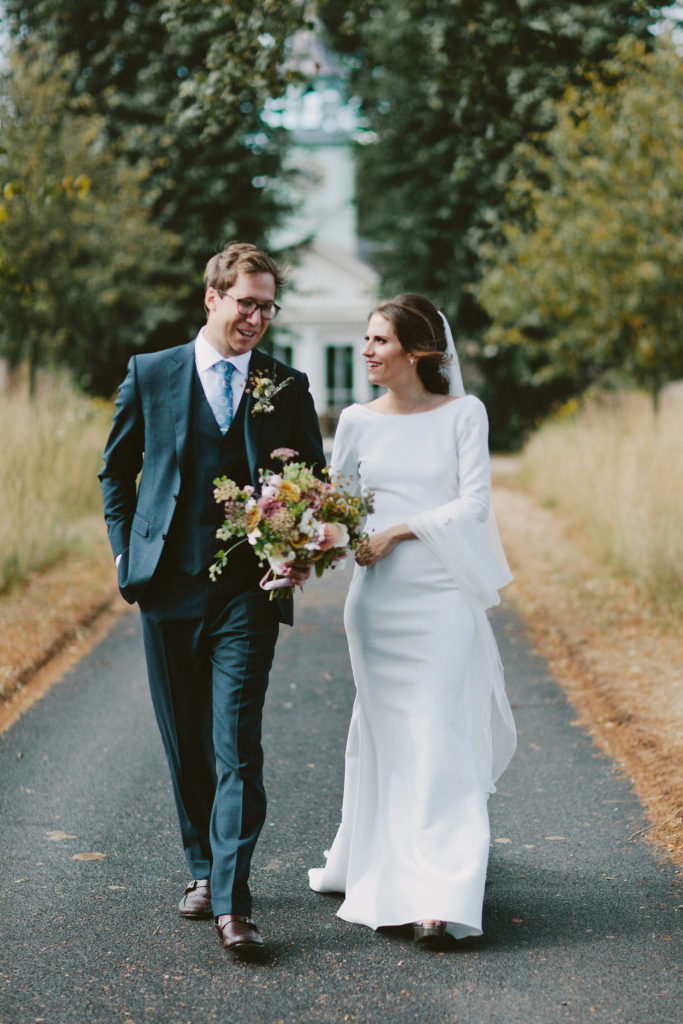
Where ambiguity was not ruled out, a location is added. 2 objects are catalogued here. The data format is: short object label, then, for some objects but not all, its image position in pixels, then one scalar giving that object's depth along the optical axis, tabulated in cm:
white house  4038
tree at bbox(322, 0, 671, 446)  2988
